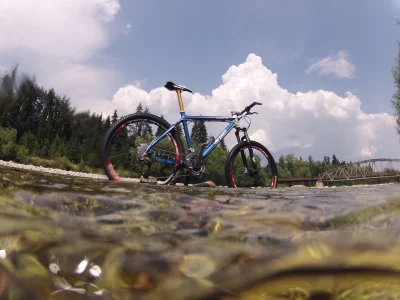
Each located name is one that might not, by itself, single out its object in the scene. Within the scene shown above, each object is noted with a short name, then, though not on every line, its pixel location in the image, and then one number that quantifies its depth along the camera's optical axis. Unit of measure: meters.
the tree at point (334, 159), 84.25
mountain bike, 4.17
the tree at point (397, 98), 24.61
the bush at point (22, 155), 25.32
